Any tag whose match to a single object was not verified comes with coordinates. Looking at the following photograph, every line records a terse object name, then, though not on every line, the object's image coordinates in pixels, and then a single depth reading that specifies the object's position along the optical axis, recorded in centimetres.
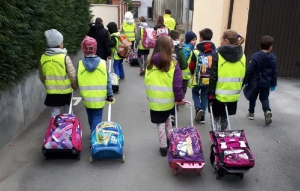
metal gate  1005
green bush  498
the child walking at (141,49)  1055
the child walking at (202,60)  611
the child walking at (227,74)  507
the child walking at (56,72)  541
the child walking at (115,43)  943
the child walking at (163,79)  481
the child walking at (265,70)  649
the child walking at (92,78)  514
